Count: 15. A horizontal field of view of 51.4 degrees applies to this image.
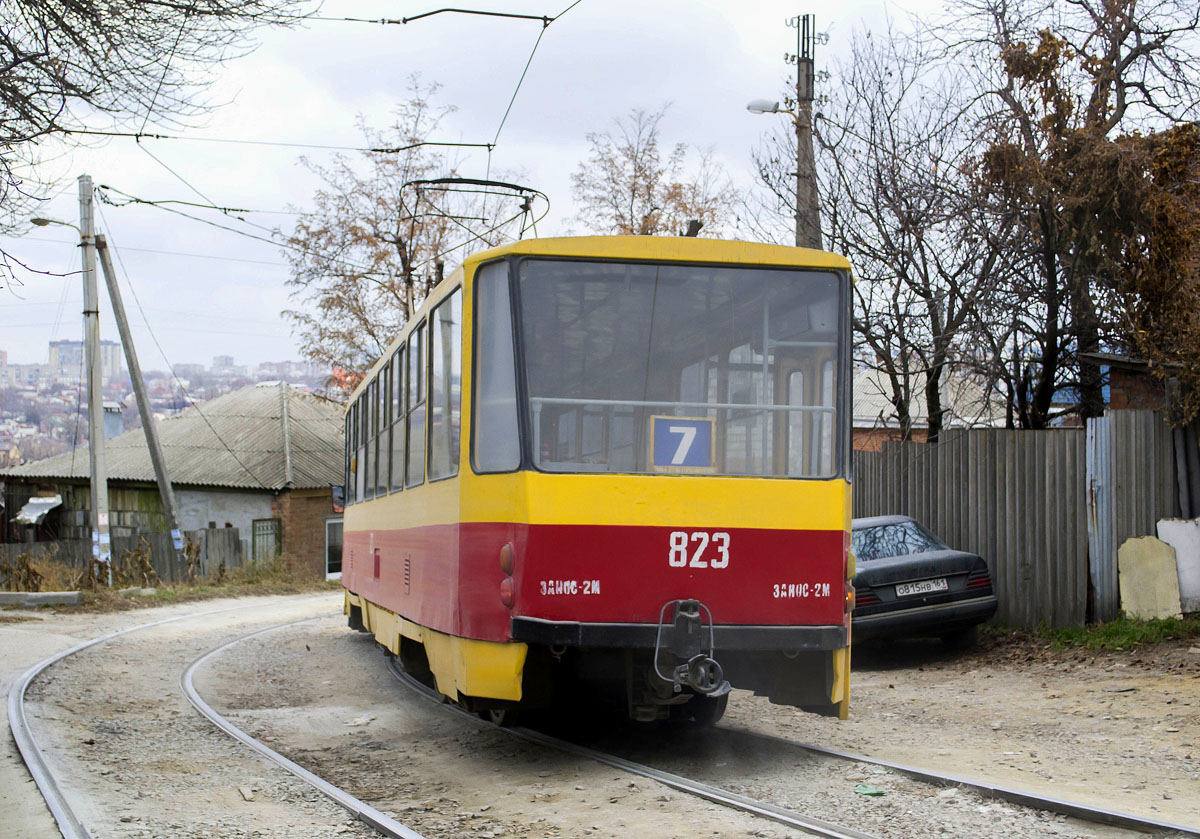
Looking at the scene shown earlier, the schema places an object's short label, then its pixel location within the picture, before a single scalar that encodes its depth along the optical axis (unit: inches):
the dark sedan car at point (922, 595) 462.6
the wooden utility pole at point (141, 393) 975.6
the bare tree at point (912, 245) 619.8
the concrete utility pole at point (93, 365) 951.0
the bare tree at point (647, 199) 1419.8
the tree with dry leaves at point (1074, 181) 524.4
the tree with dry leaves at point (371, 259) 1396.4
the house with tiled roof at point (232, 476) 1471.5
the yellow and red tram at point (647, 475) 263.4
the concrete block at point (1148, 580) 439.8
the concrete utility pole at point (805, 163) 554.9
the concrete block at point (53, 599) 842.8
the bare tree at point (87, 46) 329.7
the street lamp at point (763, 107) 611.5
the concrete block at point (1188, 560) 437.4
